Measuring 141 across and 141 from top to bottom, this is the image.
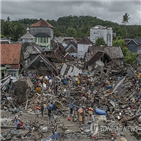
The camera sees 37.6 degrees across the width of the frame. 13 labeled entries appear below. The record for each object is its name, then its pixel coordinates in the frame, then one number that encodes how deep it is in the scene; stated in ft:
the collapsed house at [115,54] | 112.47
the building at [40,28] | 170.09
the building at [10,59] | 73.56
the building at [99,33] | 194.80
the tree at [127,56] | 119.44
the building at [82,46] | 149.38
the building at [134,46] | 163.53
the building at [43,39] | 155.43
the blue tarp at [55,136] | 40.63
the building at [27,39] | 131.54
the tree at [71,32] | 314.55
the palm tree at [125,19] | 230.50
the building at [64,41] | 211.41
